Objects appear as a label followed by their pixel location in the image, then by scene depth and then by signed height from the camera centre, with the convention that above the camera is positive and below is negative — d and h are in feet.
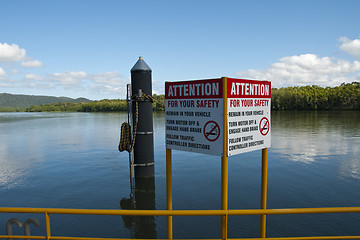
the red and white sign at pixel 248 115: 14.26 -0.38
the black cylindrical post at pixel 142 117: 30.63 -0.95
